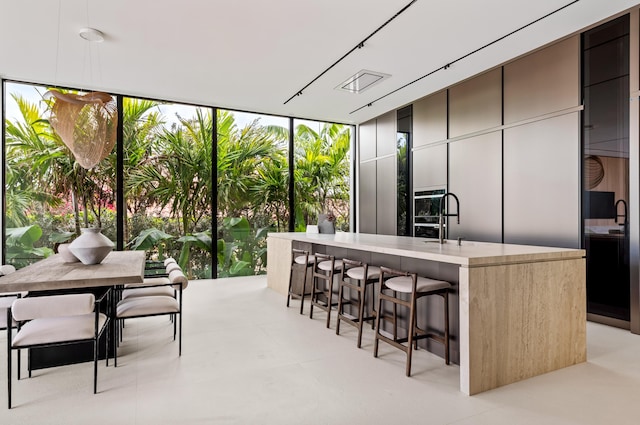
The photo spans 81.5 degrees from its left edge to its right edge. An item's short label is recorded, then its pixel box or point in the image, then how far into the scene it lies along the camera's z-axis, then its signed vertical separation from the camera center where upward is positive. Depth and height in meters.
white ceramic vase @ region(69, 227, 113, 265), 2.91 -0.27
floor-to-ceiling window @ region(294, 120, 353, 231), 7.10 +0.85
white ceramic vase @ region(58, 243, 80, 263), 3.12 -0.34
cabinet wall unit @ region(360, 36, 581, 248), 3.94 +0.83
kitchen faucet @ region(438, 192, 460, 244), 3.07 -0.13
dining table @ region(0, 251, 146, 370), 2.29 -0.42
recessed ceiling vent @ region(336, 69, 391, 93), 4.91 +1.85
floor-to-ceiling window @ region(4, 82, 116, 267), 5.11 +0.44
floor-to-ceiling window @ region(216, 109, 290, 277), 6.41 +0.47
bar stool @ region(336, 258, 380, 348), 3.16 -0.56
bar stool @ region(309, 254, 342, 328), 3.72 -0.69
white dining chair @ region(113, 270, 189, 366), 2.76 -0.71
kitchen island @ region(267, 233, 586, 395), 2.31 -0.62
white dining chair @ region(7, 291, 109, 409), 2.09 -0.69
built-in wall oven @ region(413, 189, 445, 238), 5.64 +0.04
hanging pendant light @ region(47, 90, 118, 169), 2.97 +0.74
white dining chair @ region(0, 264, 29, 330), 2.59 -0.67
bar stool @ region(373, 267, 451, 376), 2.57 -0.56
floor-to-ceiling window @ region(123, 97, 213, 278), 5.78 +0.52
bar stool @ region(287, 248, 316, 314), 4.27 -0.56
